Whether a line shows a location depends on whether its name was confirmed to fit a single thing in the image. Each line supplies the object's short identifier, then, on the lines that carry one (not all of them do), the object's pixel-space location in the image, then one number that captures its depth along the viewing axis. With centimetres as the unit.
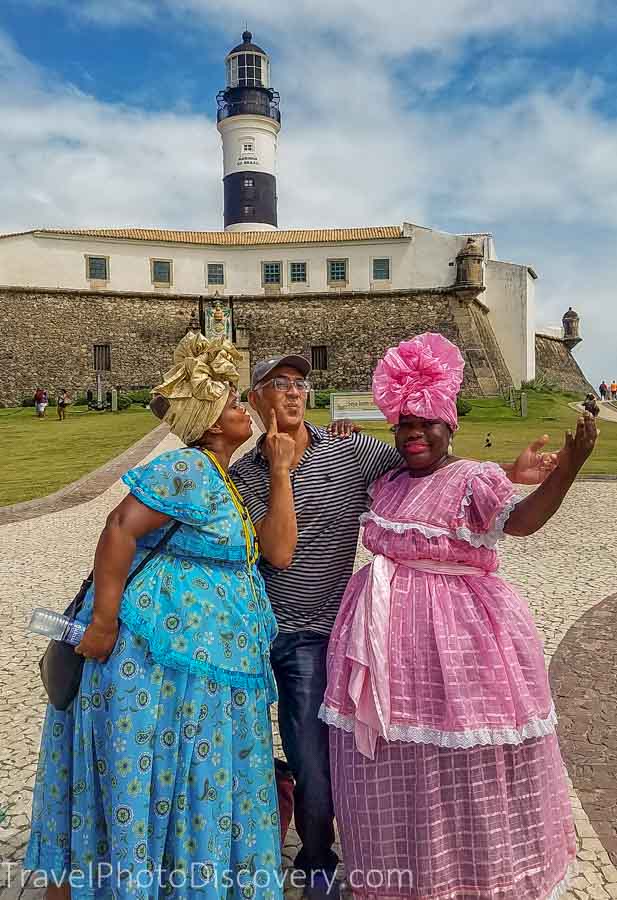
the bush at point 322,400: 2776
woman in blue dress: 206
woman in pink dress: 222
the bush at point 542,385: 3503
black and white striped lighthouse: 4025
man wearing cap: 241
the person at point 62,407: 2608
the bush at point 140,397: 2970
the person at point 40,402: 2677
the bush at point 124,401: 2883
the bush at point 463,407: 2503
